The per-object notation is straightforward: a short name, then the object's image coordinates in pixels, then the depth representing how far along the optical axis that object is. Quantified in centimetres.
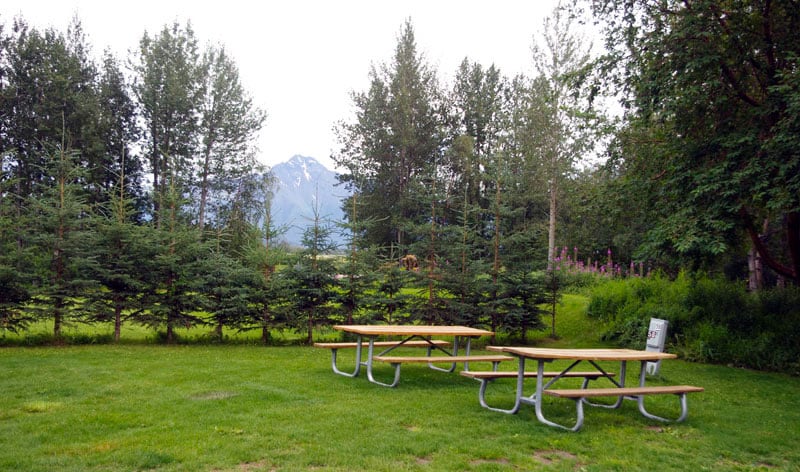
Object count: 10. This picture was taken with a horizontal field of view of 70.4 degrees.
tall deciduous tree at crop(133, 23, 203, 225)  3105
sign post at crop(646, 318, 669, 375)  886
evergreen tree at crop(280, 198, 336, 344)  1189
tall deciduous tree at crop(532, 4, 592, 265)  2348
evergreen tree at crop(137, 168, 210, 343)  1124
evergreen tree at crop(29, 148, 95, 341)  1052
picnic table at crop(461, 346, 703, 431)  546
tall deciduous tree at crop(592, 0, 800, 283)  918
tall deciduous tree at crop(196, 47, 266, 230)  3250
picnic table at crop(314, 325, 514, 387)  730
